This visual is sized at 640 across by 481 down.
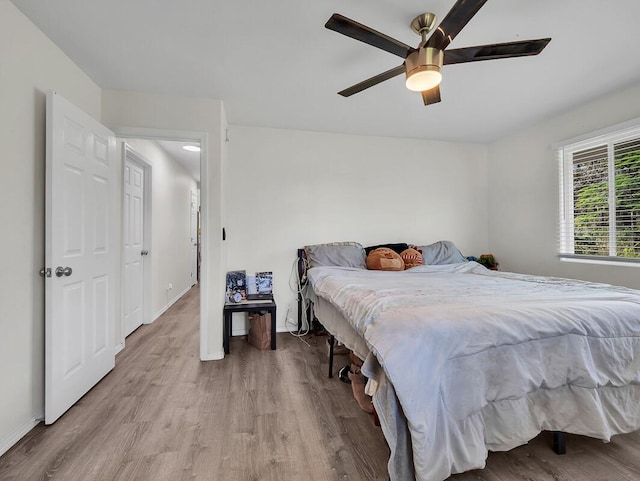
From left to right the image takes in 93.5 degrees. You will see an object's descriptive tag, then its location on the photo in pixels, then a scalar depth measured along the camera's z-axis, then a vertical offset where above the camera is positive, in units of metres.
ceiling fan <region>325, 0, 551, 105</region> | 1.40 +1.02
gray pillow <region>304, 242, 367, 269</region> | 3.24 -0.16
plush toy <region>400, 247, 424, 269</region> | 3.30 -0.18
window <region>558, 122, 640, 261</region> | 2.60 +0.44
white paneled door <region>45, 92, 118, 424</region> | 1.80 -0.10
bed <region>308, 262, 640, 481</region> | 1.20 -0.56
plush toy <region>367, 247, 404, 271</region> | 3.13 -0.20
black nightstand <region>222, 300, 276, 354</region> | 2.86 -0.66
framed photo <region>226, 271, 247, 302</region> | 3.07 -0.49
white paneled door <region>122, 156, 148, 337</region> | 3.35 -0.10
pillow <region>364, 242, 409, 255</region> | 3.54 -0.07
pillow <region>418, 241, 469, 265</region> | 3.48 -0.15
